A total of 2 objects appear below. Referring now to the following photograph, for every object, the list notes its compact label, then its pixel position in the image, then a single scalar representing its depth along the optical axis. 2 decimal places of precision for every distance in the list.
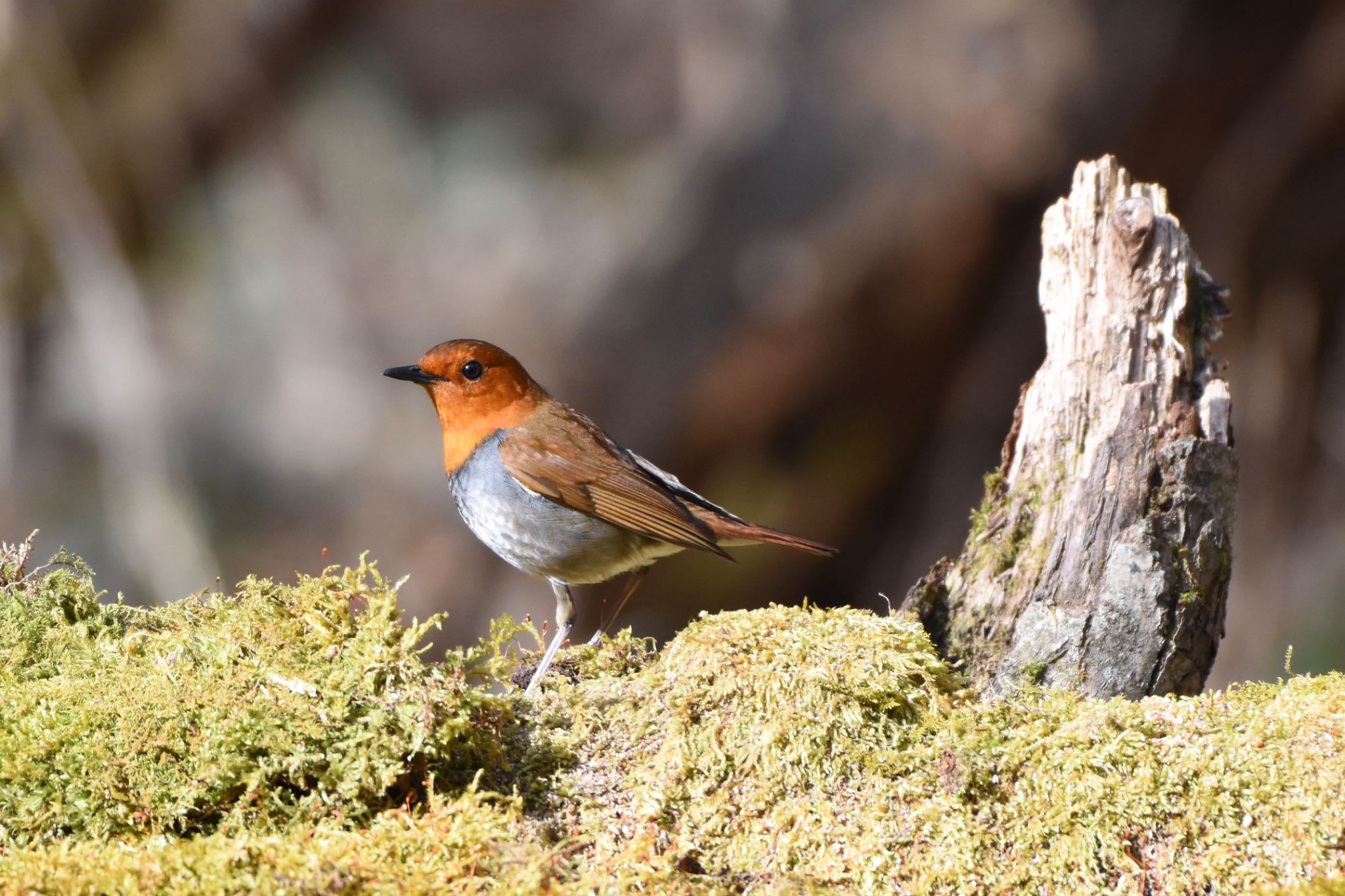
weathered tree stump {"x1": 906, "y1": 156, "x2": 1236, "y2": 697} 5.91
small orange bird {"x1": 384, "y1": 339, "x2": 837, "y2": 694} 7.37
